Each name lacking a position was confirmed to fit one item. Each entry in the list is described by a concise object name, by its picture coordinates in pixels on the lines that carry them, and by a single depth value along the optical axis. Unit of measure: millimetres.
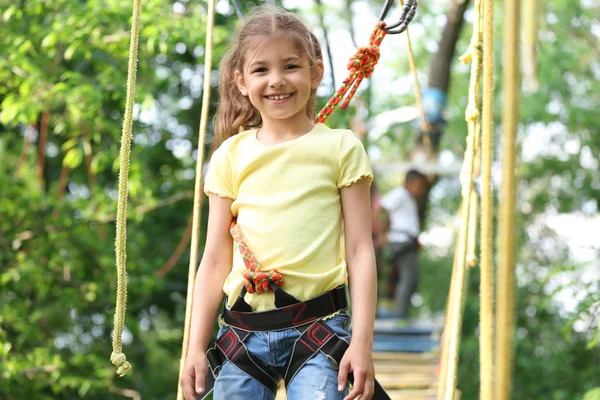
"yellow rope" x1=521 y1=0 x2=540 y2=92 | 2429
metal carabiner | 3069
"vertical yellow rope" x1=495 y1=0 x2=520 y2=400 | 2192
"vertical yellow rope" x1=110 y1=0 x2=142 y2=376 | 2858
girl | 2756
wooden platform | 4832
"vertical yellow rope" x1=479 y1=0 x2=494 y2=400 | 2628
